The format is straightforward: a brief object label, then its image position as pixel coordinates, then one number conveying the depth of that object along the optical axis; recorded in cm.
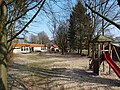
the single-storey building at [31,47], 3179
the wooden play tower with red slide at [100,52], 617
